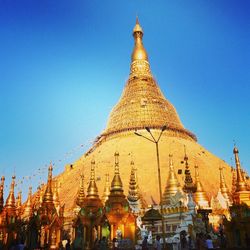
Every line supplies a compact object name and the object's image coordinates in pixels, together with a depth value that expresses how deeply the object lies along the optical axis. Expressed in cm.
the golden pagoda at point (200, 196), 3123
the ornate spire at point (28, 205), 3614
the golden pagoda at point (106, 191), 3258
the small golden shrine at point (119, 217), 2461
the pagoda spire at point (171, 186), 3267
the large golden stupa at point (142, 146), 4306
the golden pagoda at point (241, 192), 2526
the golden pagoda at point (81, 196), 3060
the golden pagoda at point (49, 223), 2477
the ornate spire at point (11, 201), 2823
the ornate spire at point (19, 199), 3784
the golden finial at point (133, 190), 3244
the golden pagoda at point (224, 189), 3513
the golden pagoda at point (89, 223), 2310
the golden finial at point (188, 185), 2908
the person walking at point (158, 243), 1662
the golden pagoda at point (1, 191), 2874
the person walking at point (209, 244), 1505
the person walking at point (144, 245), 1791
